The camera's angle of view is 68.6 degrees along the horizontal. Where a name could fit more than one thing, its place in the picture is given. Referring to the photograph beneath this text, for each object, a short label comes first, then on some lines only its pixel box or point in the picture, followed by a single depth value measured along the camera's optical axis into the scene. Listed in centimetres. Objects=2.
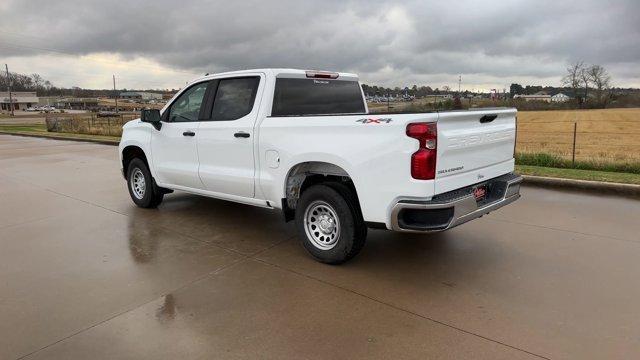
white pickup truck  393
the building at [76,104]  14746
